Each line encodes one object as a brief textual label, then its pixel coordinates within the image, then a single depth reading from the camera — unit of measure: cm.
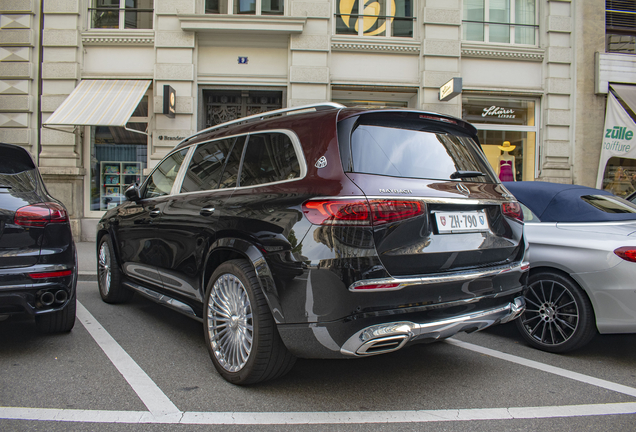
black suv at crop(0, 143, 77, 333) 329
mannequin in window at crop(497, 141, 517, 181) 1194
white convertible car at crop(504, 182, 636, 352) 339
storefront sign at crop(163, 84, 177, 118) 1050
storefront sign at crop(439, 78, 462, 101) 1028
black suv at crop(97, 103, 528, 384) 238
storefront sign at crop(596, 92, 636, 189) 1197
